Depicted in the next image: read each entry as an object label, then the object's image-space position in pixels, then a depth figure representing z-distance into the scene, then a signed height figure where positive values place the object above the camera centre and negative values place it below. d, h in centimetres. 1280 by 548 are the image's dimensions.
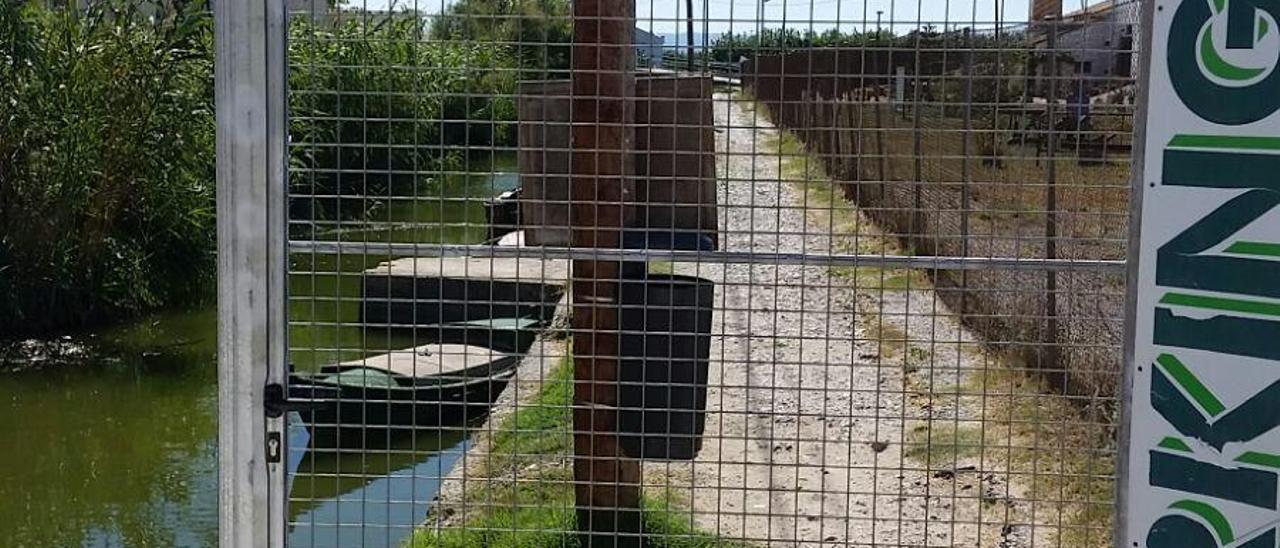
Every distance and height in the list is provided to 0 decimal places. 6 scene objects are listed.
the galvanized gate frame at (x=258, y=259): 346 -40
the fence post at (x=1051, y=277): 543 -86
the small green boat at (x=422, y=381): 903 -191
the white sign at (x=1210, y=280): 323 -40
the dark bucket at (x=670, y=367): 392 -74
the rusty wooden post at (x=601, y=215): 532 -47
